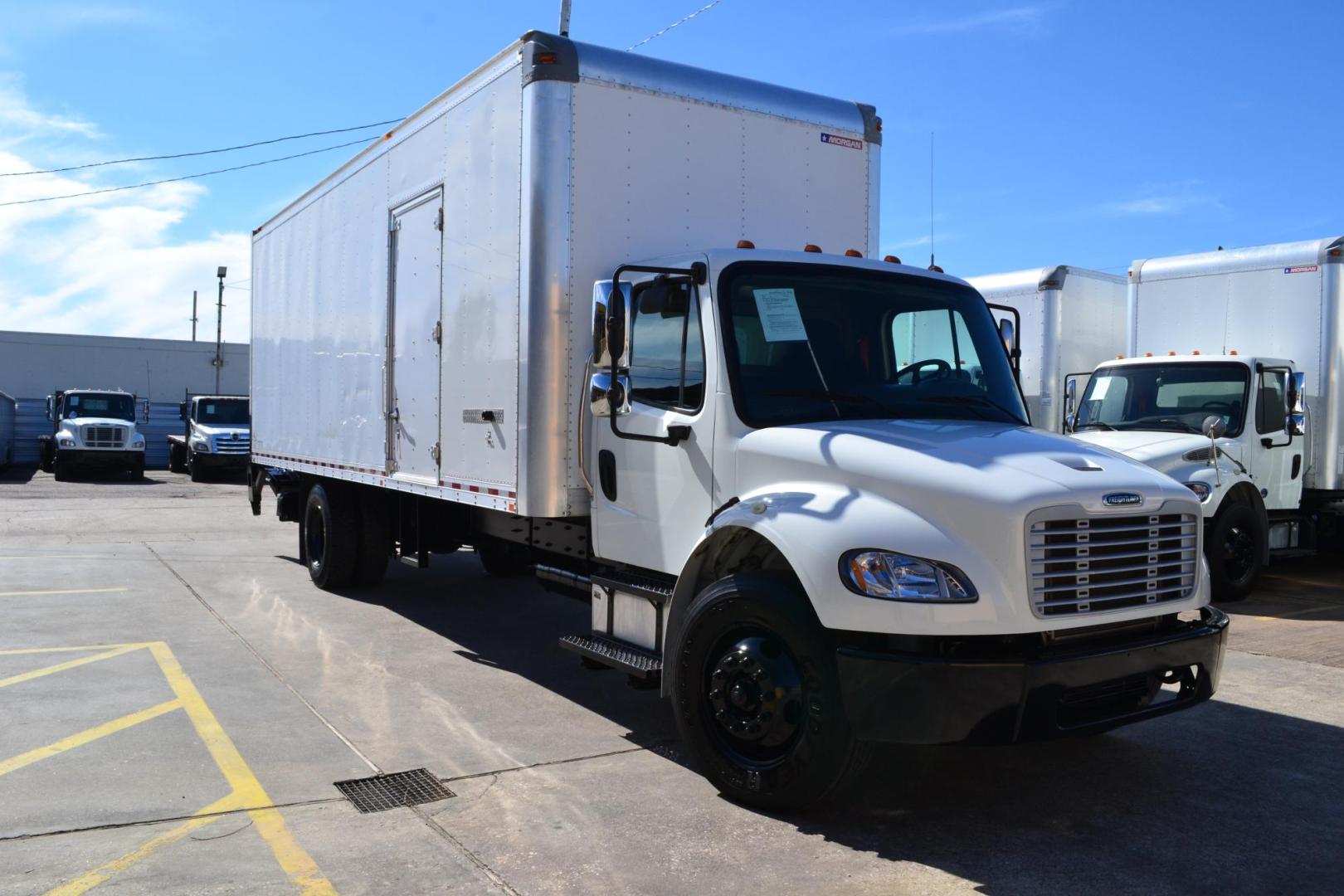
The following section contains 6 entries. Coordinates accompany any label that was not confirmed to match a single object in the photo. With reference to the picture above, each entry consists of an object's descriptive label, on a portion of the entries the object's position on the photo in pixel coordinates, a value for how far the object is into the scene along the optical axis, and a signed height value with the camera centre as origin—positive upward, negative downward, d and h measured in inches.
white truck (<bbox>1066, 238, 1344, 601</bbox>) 416.5 +9.9
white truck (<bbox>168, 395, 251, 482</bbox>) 1095.0 -38.9
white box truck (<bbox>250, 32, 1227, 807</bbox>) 164.7 -6.0
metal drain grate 189.0 -69.8
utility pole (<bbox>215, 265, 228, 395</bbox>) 1577.3 +94.4
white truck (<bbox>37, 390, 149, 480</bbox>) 1080.2 -39.7
